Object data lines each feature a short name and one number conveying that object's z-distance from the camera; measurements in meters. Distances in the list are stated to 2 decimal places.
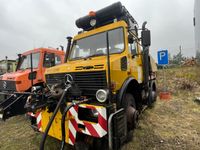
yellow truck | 2.61
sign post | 7.83
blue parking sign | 7.85
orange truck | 5.32
